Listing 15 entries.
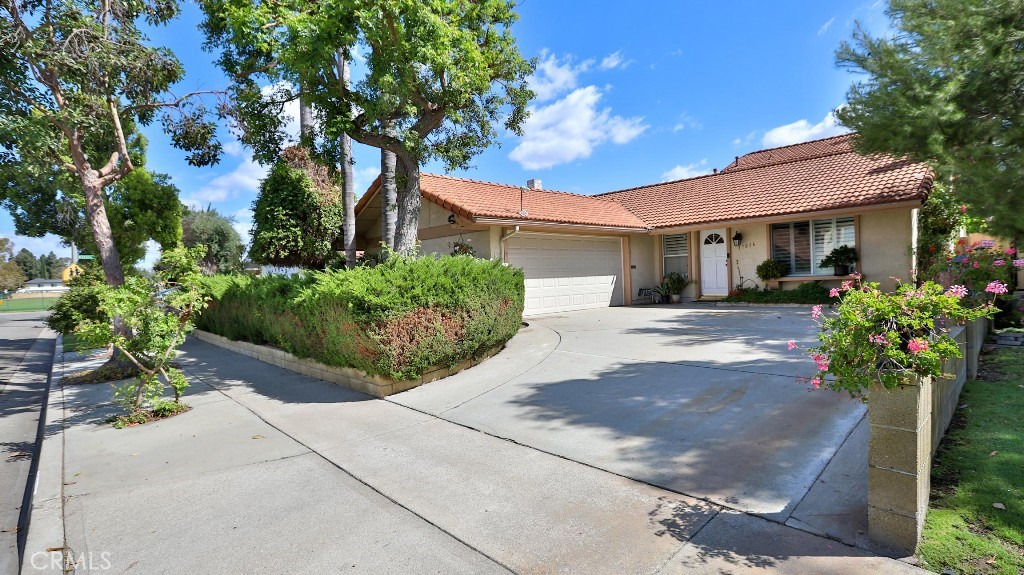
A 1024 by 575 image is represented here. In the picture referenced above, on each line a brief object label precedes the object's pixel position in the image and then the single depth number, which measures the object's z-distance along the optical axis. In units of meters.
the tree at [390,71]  7.25
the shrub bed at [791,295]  13.27
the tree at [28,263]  89.74
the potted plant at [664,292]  16.64
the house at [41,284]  79.26
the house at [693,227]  12.70
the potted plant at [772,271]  14.41
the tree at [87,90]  7.30
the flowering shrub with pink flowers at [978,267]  6.82
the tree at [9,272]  62.72
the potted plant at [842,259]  13.08
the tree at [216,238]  33.19
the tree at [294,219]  14.38
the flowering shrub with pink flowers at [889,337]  2.58
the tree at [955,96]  4.55
